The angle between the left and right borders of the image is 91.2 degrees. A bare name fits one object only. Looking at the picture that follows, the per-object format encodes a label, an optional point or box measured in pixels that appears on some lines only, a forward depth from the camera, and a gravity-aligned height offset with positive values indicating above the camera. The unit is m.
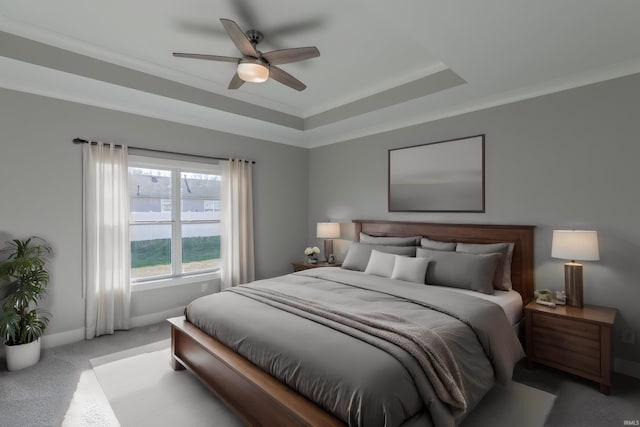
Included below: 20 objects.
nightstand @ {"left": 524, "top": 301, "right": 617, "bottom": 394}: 2.36 -1.04
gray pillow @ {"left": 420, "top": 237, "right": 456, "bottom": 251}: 3.49 -0.39
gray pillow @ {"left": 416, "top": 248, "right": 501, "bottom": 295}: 2.92 -0.58
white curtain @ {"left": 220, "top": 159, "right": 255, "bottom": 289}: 4.46 -0.17
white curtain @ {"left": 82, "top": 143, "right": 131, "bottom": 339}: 3.37 -0.29
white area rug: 2.09 -1.39
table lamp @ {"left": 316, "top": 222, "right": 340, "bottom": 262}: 4.73 -0.29
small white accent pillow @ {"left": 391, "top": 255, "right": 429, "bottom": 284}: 3.13 -0.60
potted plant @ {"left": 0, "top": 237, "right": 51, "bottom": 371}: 2.70 -0.78
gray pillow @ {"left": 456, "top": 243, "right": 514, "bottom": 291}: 3.09 -0.51
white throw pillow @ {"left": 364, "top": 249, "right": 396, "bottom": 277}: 3.42 -0.59
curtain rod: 3.30 +0.75
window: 3.87 -0.08
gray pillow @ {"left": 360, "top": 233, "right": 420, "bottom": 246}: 3.83 -0.38
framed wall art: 3.56 +0.42
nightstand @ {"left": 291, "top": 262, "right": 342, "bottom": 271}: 4.59 -0.80
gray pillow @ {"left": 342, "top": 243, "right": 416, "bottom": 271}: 3.63 -0.50
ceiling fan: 2.28 +1.20
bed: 1.55 -0.98
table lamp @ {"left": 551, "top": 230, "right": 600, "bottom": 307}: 2.58 -0.35
